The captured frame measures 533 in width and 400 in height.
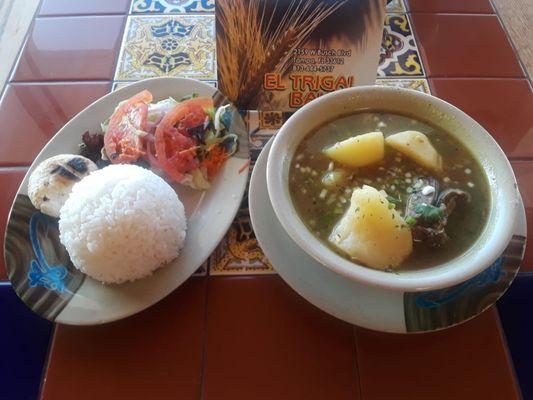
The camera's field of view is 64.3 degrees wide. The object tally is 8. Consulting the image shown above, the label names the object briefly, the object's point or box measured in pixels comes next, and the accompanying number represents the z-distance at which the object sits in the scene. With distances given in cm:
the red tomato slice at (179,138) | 40
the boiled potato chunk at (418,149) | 33
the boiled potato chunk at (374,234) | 28
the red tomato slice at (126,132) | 40
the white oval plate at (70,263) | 30
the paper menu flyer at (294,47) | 35
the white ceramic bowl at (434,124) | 26
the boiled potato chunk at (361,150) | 33
